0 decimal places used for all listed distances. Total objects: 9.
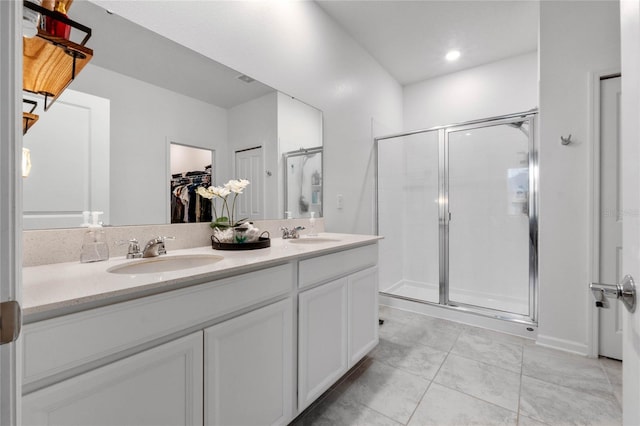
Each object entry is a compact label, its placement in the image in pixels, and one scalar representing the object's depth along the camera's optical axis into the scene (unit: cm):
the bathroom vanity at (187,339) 64
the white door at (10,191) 32
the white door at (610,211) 187
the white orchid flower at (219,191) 152
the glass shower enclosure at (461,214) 273
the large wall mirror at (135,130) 102
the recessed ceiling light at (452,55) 293
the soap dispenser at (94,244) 103
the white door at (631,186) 50
